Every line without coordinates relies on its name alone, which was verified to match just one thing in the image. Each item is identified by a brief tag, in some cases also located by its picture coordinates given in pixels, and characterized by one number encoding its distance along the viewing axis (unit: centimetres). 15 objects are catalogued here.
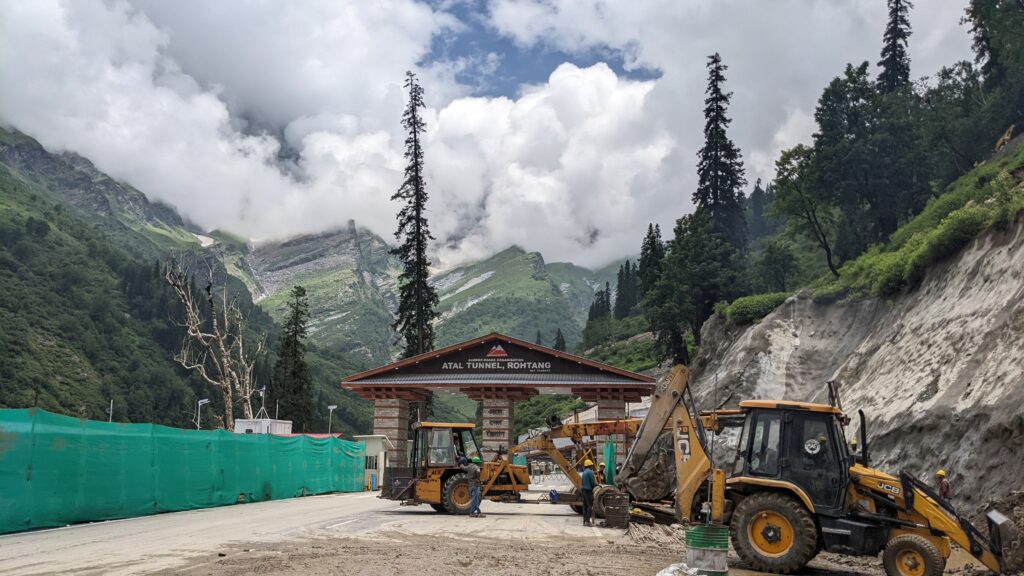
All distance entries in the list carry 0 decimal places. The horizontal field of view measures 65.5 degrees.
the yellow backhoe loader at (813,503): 1095
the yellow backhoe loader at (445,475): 2314
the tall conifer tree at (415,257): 5325
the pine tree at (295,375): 7831
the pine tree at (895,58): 7875
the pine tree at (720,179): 6931
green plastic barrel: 1006
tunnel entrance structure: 3706
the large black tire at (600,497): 2072
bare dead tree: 4450
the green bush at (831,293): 3862
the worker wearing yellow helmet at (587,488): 2052
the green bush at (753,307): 4516
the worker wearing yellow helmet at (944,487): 1565
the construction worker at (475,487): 2223
